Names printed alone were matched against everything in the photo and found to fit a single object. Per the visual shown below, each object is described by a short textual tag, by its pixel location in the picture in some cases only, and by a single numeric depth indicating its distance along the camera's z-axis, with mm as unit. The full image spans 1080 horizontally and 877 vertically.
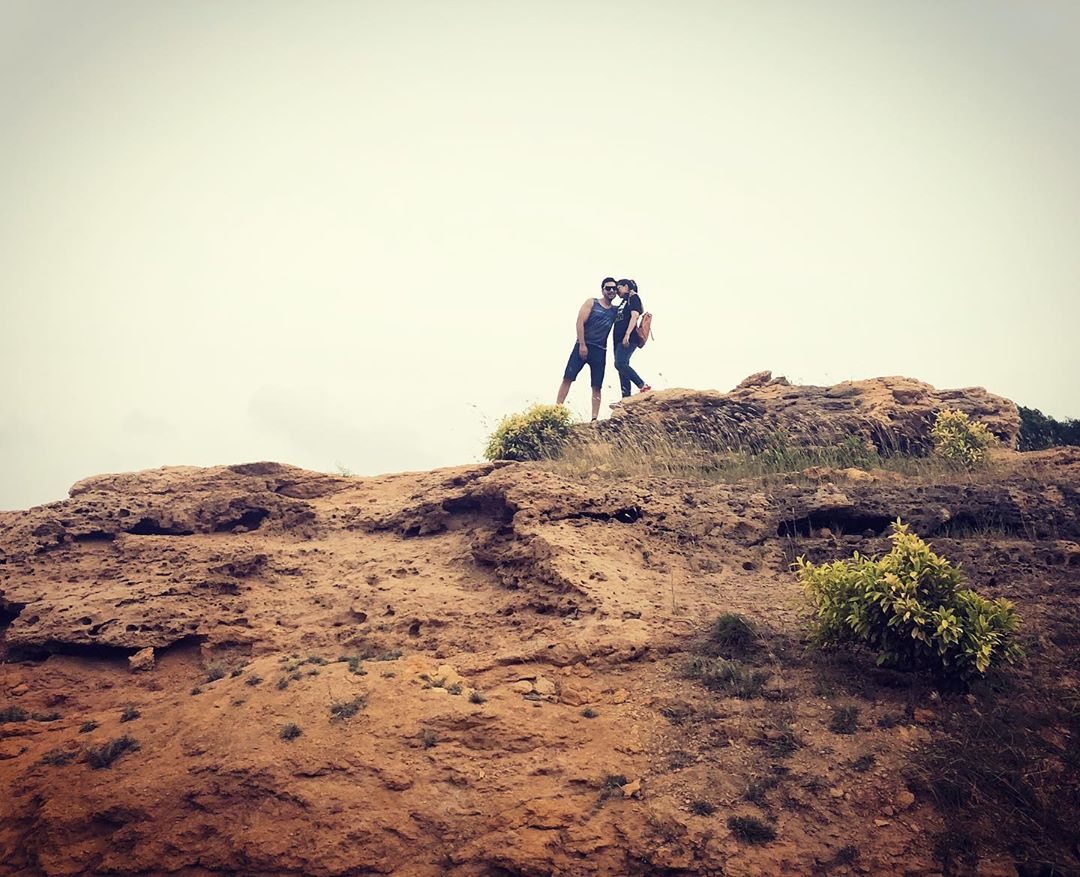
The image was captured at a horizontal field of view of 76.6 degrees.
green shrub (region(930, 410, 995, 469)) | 10461
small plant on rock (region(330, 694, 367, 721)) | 5848
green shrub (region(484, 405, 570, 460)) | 12133
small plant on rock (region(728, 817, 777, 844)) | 4473
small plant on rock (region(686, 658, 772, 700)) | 5809
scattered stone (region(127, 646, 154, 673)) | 7426
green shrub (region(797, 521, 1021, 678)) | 5379
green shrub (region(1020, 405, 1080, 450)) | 12539
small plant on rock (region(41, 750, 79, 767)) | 5711
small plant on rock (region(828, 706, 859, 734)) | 5223
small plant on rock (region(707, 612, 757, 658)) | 6387
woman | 14041
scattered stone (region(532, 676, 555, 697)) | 6125
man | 13970
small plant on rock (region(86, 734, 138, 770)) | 5652
